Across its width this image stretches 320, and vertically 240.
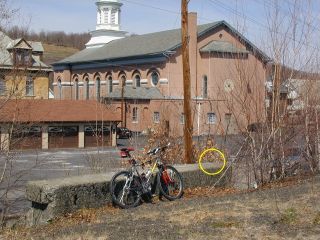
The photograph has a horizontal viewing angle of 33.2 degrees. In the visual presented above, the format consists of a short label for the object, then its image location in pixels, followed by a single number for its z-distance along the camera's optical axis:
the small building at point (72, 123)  45.47
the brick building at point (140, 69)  59.31
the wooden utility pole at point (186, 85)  14.44
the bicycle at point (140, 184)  9.65
